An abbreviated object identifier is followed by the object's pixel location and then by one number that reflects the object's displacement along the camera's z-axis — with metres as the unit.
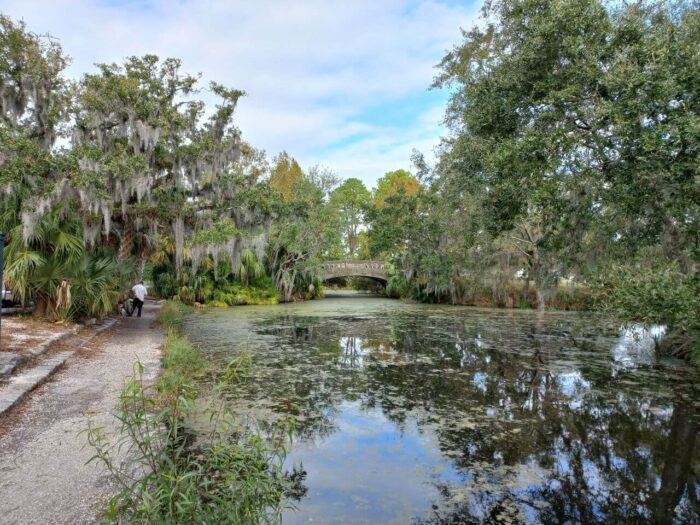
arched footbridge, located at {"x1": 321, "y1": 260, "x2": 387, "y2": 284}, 33.38
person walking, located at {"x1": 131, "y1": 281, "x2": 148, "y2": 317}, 14.48
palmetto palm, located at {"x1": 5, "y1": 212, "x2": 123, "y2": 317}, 8.73
